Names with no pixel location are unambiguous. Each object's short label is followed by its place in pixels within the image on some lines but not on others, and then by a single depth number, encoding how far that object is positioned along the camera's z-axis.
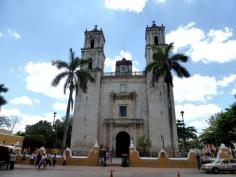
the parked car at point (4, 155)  16.10
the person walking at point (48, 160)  19.94
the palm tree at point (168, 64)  25.52
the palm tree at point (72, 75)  25.91
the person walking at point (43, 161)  17.33
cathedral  31.50
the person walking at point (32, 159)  21.95
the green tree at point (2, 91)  31.99
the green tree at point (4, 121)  44.38
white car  16.25
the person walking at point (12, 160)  16.01
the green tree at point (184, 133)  46.58
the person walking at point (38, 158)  19.67
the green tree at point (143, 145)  27.27
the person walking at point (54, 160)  20.66
